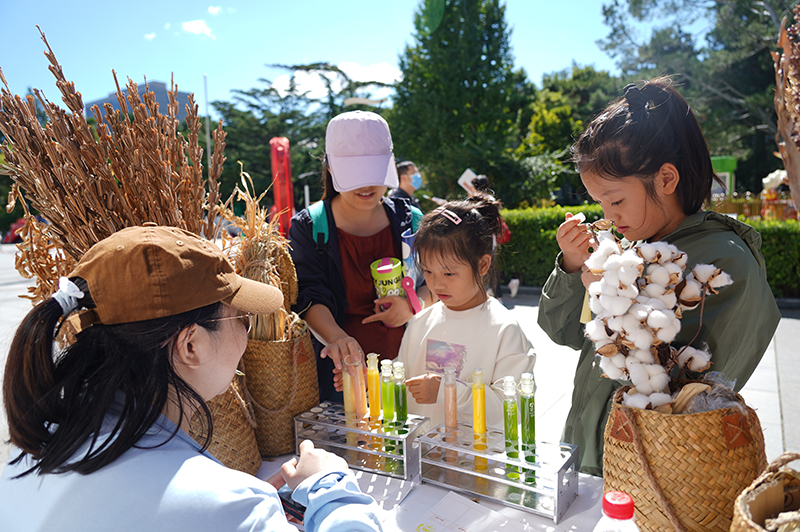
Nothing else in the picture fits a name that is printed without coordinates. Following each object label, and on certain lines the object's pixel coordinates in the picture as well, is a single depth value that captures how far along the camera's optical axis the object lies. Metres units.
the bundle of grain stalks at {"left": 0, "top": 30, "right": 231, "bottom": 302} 1.29
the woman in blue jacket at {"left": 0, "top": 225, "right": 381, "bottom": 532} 0.74
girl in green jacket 1.04
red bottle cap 0.76
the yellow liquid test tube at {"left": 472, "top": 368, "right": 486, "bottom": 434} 1.36
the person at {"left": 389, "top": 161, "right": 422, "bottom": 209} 6.58
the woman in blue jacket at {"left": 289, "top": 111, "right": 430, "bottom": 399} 1.88
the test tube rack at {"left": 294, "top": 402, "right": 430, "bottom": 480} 1.38
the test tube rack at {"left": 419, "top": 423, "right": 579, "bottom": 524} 1.20
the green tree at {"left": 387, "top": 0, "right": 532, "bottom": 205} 16.06
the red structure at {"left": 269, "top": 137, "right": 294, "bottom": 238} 7.99
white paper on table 1.17
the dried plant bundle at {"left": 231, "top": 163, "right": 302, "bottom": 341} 1.58
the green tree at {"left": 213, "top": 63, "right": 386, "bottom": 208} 25.27
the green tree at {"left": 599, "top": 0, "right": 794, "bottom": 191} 16.23
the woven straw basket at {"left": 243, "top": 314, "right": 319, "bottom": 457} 1.56
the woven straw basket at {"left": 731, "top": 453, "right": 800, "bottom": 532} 0.69
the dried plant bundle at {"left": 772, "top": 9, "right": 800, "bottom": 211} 1.02
